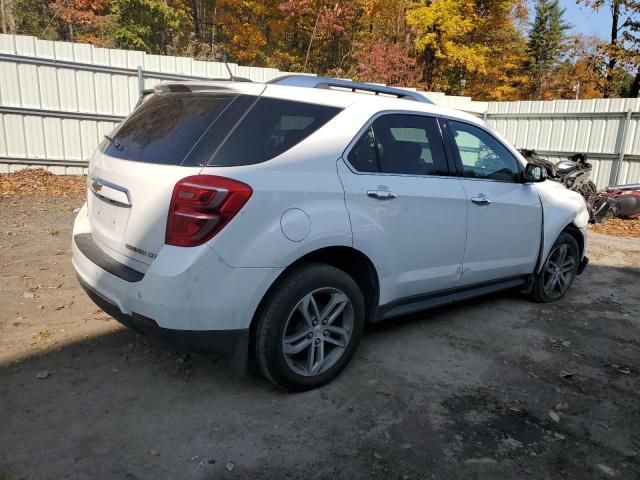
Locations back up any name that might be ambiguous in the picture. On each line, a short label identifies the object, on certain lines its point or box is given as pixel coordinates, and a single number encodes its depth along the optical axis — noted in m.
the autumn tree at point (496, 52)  24.08
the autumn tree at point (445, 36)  21.56
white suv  2.55
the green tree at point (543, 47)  35.56
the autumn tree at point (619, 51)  20.95
